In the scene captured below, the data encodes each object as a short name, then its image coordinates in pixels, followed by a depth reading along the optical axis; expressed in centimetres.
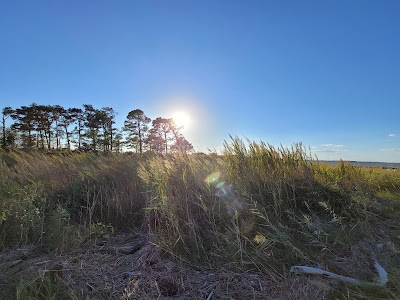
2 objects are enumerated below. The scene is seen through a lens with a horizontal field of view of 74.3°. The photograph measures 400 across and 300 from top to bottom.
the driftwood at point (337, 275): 197
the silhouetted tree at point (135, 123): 3653
